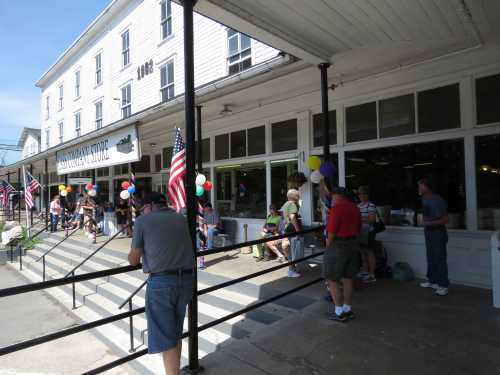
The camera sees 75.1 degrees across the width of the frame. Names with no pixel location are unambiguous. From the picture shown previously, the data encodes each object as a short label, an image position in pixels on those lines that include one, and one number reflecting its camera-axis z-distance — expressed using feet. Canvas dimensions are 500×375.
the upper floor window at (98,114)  55.37
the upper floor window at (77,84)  61.57
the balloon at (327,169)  14.56
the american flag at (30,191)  45.65
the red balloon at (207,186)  24.87
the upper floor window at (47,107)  75.01
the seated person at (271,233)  21.81
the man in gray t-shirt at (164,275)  8.00
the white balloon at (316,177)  18.61
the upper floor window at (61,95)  68.22
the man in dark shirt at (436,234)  14.51
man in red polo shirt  11.82
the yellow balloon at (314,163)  17.37
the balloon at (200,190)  23.01
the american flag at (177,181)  12.95
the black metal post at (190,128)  9.30
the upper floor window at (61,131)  69.15
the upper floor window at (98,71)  54.75
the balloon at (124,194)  34.24
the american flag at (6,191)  64.39
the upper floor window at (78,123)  62.03
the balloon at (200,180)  22.30
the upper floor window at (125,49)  47.78
